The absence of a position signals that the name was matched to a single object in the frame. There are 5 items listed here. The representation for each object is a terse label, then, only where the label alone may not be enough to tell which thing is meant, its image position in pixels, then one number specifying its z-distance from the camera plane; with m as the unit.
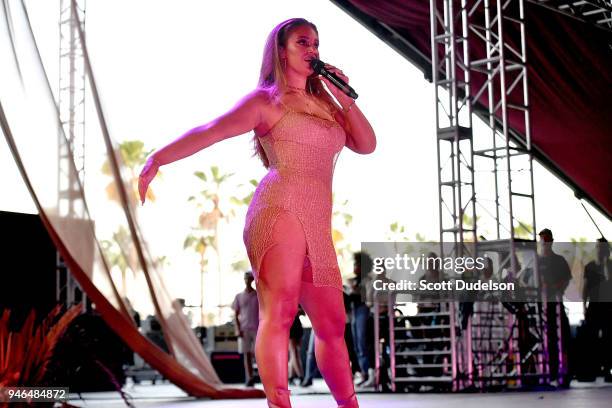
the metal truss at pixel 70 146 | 5.21
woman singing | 2.46
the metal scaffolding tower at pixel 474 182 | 7.96
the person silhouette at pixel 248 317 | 9.39
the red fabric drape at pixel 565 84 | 11.38
